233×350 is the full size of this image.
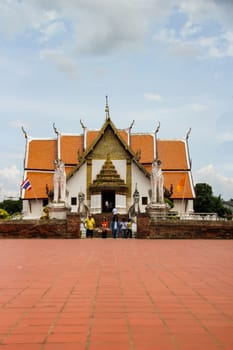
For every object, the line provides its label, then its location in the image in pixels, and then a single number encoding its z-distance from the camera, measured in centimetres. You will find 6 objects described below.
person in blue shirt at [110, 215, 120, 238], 2184
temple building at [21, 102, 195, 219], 3412
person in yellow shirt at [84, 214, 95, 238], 2111
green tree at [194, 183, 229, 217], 5544
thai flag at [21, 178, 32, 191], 2919
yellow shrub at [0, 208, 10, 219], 2948
